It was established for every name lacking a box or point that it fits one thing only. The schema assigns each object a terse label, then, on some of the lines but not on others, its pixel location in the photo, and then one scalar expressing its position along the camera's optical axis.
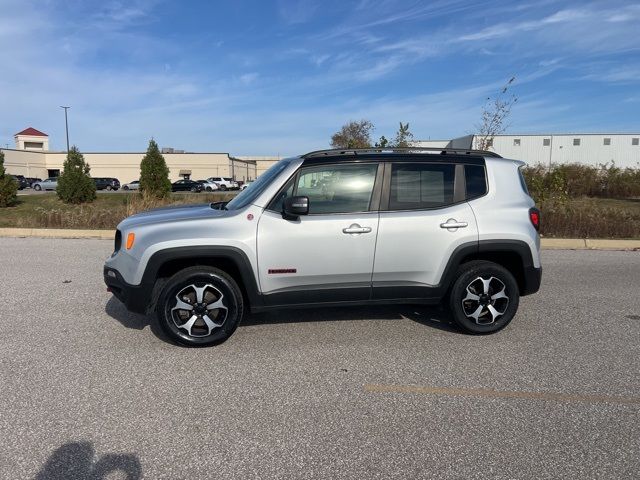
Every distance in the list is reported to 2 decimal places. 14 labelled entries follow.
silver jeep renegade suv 4.31
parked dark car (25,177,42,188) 58.57
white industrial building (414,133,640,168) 56.75
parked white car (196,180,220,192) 55.56
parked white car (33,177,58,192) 51.25
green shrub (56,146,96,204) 21.27
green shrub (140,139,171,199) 24.61
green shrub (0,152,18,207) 19.81
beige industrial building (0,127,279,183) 72.81
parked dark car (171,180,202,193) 53.00
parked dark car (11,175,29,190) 52.31
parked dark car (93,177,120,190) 52.91
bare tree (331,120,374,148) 40.89
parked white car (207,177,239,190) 58.25
